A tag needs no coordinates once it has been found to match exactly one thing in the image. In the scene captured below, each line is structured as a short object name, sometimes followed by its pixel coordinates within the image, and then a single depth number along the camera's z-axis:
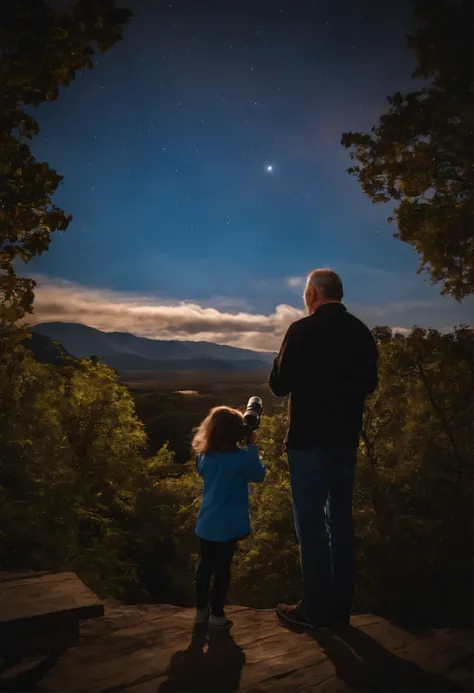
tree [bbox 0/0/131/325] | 3.13
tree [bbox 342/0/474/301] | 5.03
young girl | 3.56
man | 3.33
